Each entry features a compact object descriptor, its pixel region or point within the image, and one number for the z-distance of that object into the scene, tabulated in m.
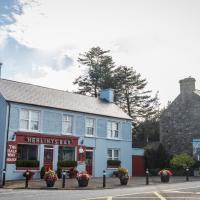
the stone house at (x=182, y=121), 31.37
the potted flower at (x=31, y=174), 20.28
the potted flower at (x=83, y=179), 16.94
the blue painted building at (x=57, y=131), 20.86
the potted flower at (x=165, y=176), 20.53
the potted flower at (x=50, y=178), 16.51
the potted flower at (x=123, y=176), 18.41
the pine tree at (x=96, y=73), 47.45
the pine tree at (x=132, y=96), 47.02
